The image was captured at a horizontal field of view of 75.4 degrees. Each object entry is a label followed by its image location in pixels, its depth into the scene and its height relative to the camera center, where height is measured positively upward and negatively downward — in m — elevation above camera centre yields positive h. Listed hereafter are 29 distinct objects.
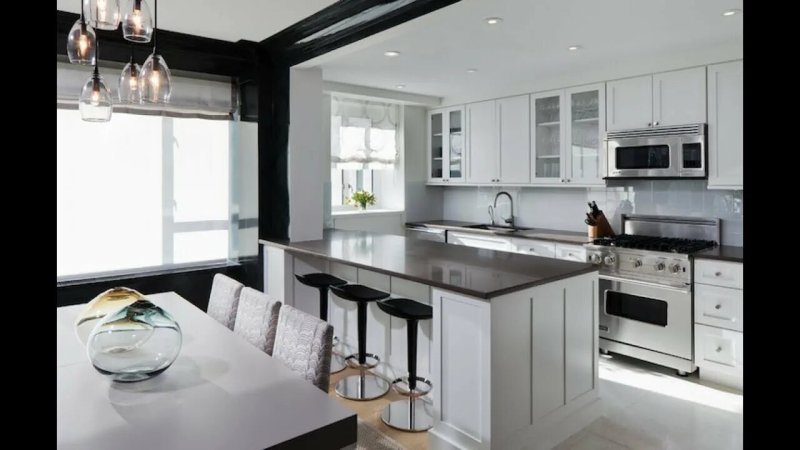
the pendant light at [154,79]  1.94 +0.53
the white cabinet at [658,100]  3.66 +0.89
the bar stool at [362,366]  3.11 -0.95
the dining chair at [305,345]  1.73 -0.45
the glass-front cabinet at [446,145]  5.50 +0.81
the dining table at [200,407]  1.26 -0.52
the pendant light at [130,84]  2.05 +0.54
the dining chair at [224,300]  2.52 -0.41
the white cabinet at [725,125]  3.46 +0.63
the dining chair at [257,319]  2.15 -0.43
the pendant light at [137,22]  1.78 +0.69
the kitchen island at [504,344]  2.27 -0.60
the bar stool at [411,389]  2.76 -0.99
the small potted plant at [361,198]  5.39 +0.22
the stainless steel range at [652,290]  3.46 -0.51
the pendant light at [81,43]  1.85 +0.63
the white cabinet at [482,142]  5.12 +0.77
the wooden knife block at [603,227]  4.28 -0.07
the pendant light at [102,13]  1.72 +0.69
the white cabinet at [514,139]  4.82 +0.75
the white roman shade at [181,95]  3.34 +0.91
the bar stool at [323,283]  3.46 -0.43
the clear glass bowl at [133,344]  1.61 -0.40
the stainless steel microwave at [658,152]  3.66 +0.49
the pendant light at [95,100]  2.08 +0.48
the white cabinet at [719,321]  3.23 -0.66
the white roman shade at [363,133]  5.15 +0.88
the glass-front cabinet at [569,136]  4.30 +0.72
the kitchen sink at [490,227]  5.09 -0.09
